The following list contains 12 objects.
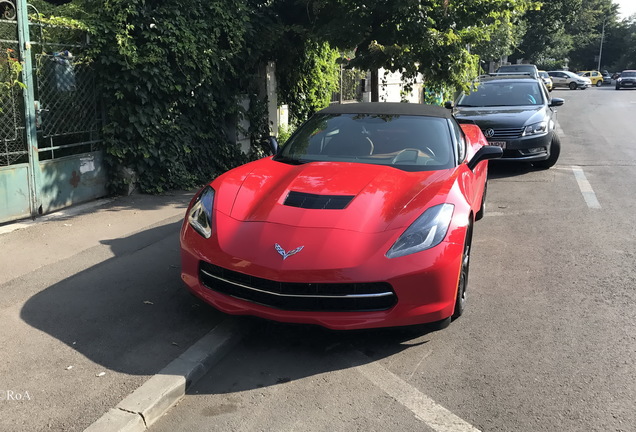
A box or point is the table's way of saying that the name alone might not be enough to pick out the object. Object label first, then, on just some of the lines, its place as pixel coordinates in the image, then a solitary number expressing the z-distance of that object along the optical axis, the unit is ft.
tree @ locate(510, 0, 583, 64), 142.31
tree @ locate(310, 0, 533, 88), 30.63
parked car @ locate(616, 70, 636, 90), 154.92
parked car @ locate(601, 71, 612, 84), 212.43
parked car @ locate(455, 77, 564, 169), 32.17
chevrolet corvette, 11.67
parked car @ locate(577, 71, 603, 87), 191.21
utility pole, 266.96
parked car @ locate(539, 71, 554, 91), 132.75
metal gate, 20.26
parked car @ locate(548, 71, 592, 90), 160.15
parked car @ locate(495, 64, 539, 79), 94.43
